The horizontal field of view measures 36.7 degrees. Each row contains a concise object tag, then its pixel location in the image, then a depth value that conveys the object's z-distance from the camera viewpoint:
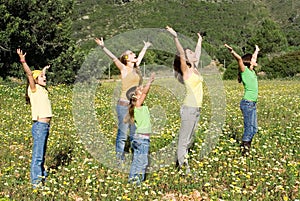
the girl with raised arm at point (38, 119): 7.02
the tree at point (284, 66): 44.62
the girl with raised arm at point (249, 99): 8.81
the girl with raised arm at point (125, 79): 7.81
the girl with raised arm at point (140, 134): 7.05
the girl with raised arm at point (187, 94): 7.40
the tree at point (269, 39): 70.62
